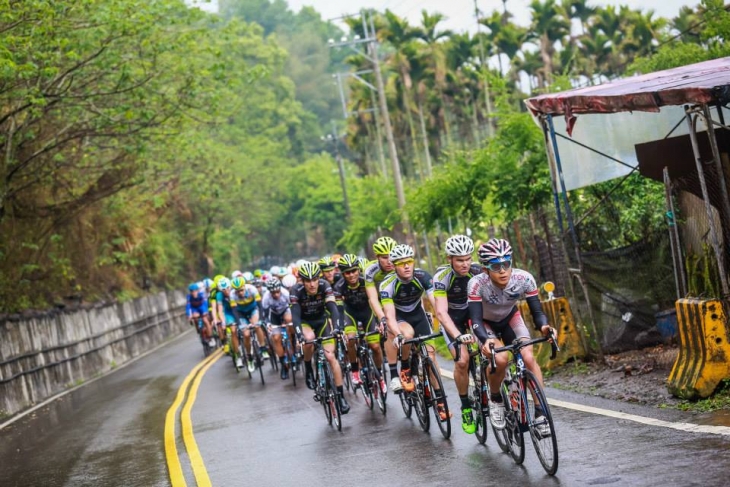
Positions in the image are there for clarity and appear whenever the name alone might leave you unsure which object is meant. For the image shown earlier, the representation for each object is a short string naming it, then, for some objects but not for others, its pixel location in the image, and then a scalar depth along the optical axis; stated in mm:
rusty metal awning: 10805
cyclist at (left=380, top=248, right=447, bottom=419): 12242
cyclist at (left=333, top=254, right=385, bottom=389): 15266
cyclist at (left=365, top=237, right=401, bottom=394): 13086
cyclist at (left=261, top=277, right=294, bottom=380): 18828
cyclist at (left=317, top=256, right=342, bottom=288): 16531
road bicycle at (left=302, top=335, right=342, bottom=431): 13266
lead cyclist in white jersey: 9398
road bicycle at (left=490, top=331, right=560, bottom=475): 8664
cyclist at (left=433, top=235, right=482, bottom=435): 10758
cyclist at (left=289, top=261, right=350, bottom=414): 14570
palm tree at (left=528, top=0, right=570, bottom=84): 65938
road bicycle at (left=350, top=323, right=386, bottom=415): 14281
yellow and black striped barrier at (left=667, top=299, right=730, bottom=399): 11133
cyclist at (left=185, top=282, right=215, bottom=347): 30203
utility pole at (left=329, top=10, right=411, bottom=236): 39656
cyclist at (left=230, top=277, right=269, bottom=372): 21734
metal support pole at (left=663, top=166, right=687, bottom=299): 12641
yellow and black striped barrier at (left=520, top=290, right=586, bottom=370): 15523
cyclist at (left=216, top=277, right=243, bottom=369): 22938
